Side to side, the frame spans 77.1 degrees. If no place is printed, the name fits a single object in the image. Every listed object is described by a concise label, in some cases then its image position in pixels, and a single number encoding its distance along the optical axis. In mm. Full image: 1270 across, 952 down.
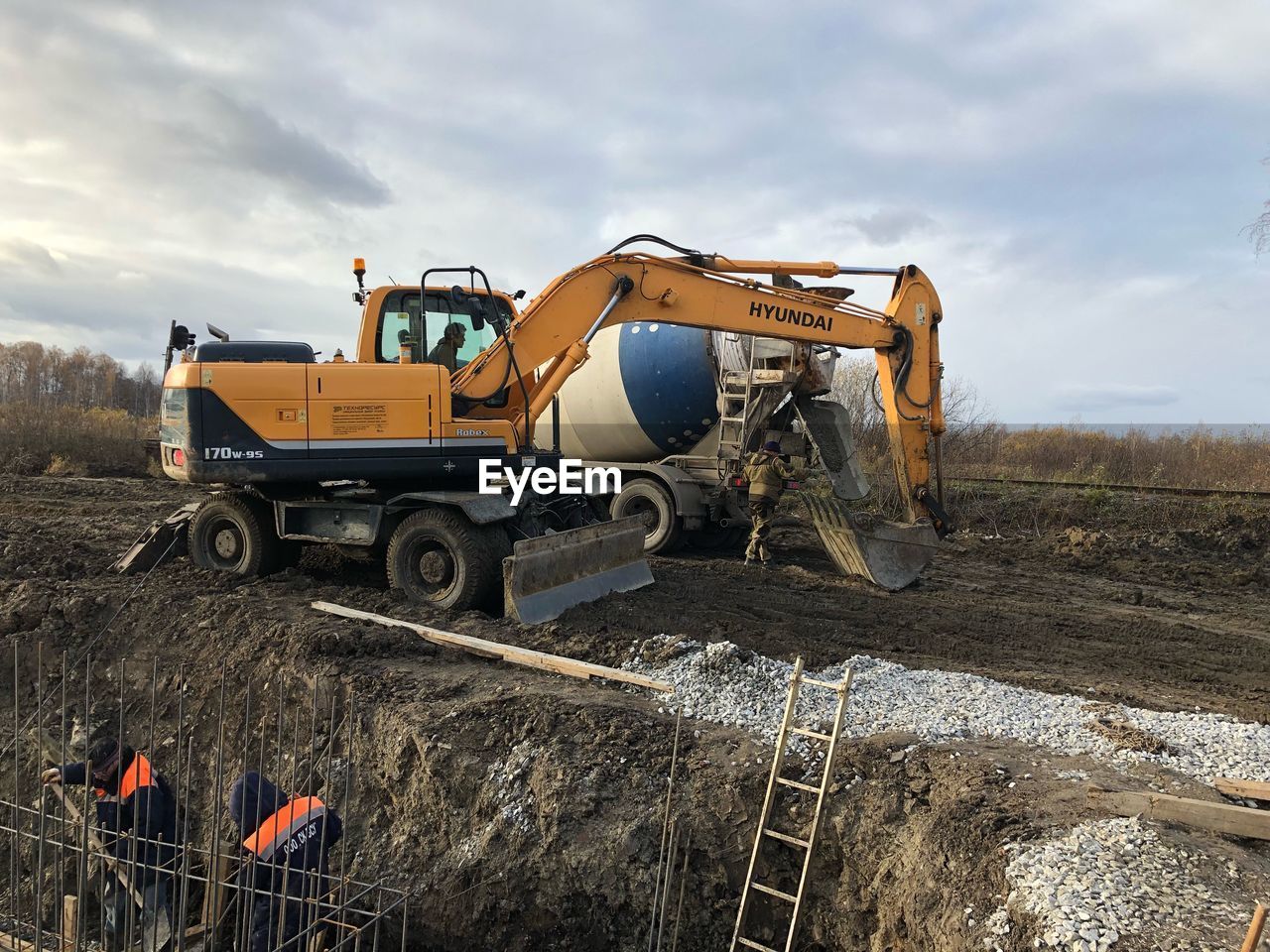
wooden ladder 3648
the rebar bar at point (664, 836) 3720
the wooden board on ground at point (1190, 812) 3367
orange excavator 6461
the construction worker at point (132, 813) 3891
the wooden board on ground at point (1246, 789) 3714
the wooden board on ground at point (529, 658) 5008
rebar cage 3568
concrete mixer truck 9562
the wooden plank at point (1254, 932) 2399
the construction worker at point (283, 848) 3416
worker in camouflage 8930
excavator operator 7508
